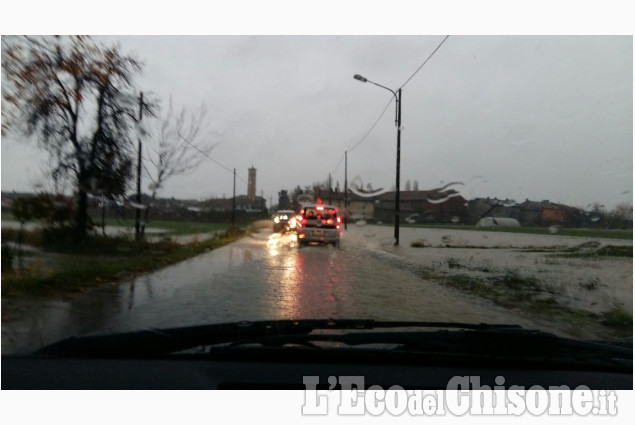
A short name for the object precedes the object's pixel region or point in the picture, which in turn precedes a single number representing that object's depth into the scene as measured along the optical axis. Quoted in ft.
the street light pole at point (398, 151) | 61.78
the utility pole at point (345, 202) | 91.44
